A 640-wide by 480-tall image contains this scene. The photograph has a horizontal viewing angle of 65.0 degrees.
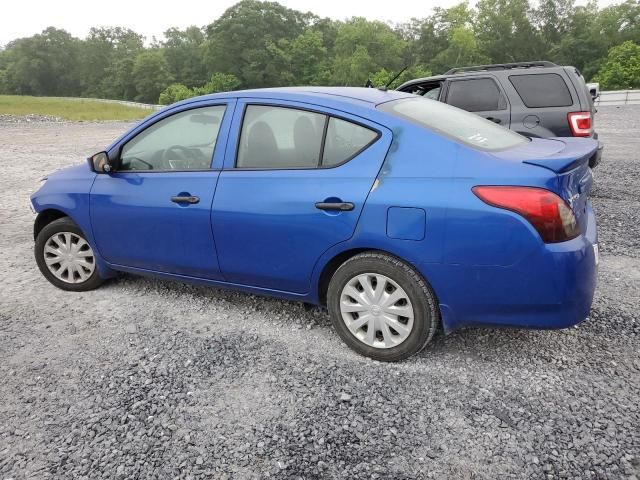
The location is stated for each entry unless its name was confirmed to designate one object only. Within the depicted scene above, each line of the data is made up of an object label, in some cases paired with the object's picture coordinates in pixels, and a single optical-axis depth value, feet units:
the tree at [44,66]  368.48
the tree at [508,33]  219.00
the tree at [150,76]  311.47
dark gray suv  21.43
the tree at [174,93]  250.16
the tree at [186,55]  312.71
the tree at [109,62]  334.24
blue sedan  8.71
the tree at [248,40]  266.57
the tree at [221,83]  259.60
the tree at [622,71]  123.54
